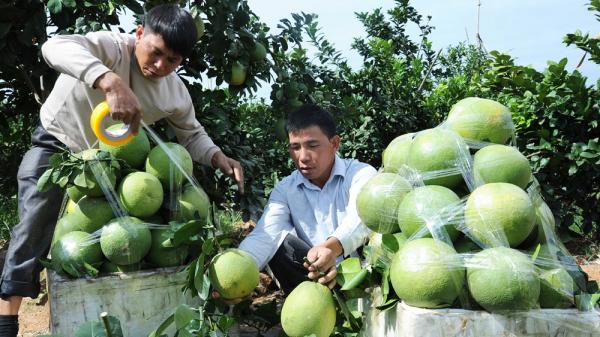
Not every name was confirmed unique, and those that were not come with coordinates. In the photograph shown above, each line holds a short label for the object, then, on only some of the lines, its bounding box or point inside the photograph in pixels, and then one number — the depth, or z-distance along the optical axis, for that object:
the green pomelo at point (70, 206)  2.24
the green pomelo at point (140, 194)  2.09
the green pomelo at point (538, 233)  1.72
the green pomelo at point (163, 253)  2.14
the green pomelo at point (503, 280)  1.48
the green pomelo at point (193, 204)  2.20
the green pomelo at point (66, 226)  2.14
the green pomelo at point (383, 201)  1.80
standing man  2.29
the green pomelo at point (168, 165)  2.21
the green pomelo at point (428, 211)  1.64
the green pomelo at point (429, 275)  1.52
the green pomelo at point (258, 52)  3.50
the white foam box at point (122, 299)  2.02
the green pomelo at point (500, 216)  1.59
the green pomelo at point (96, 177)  2.11
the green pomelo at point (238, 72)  3.44
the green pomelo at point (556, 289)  1.58
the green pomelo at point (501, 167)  1.71
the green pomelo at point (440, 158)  1.78
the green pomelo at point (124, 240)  2.04
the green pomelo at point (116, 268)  2.11
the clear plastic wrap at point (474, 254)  1.51
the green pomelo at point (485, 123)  1.90
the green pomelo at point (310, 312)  1.89
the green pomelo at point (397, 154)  1.98
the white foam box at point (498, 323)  1.50
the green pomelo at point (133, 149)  2.21
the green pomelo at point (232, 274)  2.03
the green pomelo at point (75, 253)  2.04
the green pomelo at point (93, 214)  2.14
